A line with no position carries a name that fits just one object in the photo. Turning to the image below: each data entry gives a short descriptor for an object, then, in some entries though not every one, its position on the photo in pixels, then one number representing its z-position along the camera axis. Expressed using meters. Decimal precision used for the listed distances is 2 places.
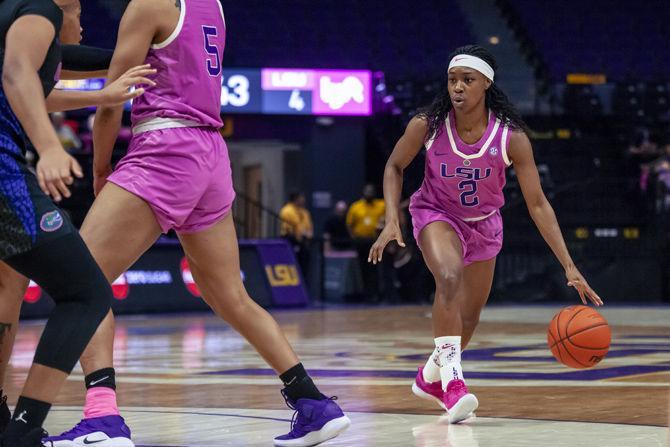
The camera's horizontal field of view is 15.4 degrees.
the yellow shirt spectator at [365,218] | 39.26
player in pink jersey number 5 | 9.75
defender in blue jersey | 8.33
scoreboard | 40.57
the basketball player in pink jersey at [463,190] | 12.82
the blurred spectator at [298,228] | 38.69
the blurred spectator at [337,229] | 40.30
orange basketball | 12.83
